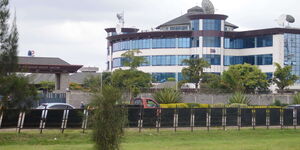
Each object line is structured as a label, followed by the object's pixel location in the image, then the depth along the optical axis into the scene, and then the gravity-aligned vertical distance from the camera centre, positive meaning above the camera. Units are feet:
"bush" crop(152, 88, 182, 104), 200.85 -2.41
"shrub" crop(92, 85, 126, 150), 60.29 -3.50
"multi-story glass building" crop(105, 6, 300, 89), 290.35 +25.24
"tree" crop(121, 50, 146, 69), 243.40 +13.34
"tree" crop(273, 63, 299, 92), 259.39 +6.81
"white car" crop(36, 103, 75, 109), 139.33 -4.59
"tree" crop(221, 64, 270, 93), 247.29 +5.60
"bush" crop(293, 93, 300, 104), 208.31 -3.11
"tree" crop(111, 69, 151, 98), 233.02 +5.06
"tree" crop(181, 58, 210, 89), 261.44 +10.29
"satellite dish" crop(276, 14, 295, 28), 300.61 +40.19
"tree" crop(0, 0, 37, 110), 84.12 +3.47
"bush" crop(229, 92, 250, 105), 202.84 -3.27
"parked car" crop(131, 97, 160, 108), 145.60 -3.52
